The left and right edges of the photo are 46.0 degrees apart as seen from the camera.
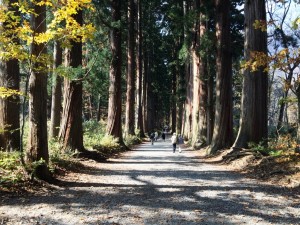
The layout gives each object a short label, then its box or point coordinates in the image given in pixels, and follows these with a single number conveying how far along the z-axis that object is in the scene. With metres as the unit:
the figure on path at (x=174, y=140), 21.31
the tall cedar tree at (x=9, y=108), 10.02
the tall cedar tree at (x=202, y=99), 22.42
